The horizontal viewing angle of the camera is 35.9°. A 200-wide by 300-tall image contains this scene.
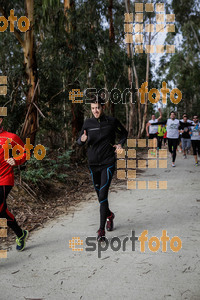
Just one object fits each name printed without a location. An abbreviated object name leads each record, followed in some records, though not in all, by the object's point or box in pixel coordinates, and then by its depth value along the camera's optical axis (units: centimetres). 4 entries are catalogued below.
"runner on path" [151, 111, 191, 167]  1066
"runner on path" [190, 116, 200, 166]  1147
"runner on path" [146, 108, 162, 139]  1495
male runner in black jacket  425
